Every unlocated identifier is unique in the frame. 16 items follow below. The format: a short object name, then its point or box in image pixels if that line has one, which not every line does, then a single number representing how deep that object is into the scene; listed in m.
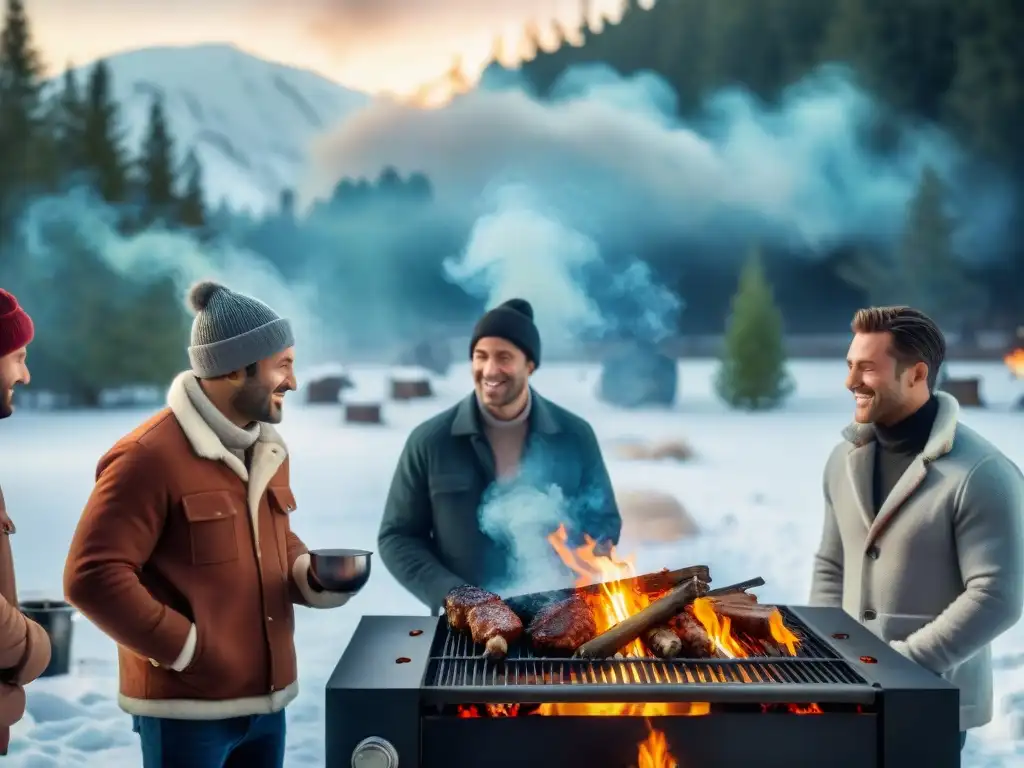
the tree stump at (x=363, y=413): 7.00
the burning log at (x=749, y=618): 2.24
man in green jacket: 2.86
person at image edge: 1.81
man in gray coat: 2.25
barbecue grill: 1.87
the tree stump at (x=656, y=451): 7.15
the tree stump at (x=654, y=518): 6.42
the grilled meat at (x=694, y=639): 2.08
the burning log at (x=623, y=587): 2.32
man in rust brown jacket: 1.84
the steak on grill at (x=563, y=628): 2.11
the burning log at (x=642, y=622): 2.08
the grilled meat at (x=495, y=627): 2.07
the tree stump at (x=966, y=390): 6.54
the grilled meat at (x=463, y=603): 2.29
